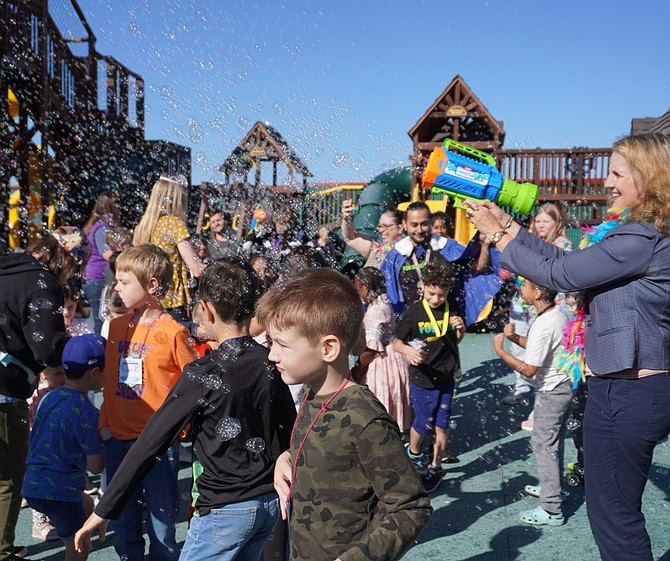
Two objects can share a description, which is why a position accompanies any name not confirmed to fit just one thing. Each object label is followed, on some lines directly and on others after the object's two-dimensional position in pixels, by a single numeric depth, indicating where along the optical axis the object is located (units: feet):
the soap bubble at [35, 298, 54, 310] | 9.01
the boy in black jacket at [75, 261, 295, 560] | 6.74
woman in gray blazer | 6.93
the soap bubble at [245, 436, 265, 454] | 6.98
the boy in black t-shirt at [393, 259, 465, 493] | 13.87
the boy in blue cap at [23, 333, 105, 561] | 9.21
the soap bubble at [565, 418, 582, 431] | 12.43
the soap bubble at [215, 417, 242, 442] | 6.88
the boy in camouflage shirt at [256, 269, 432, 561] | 4.92
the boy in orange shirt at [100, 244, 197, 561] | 8.20
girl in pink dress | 13.52
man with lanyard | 16.22
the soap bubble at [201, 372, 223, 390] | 6.79
